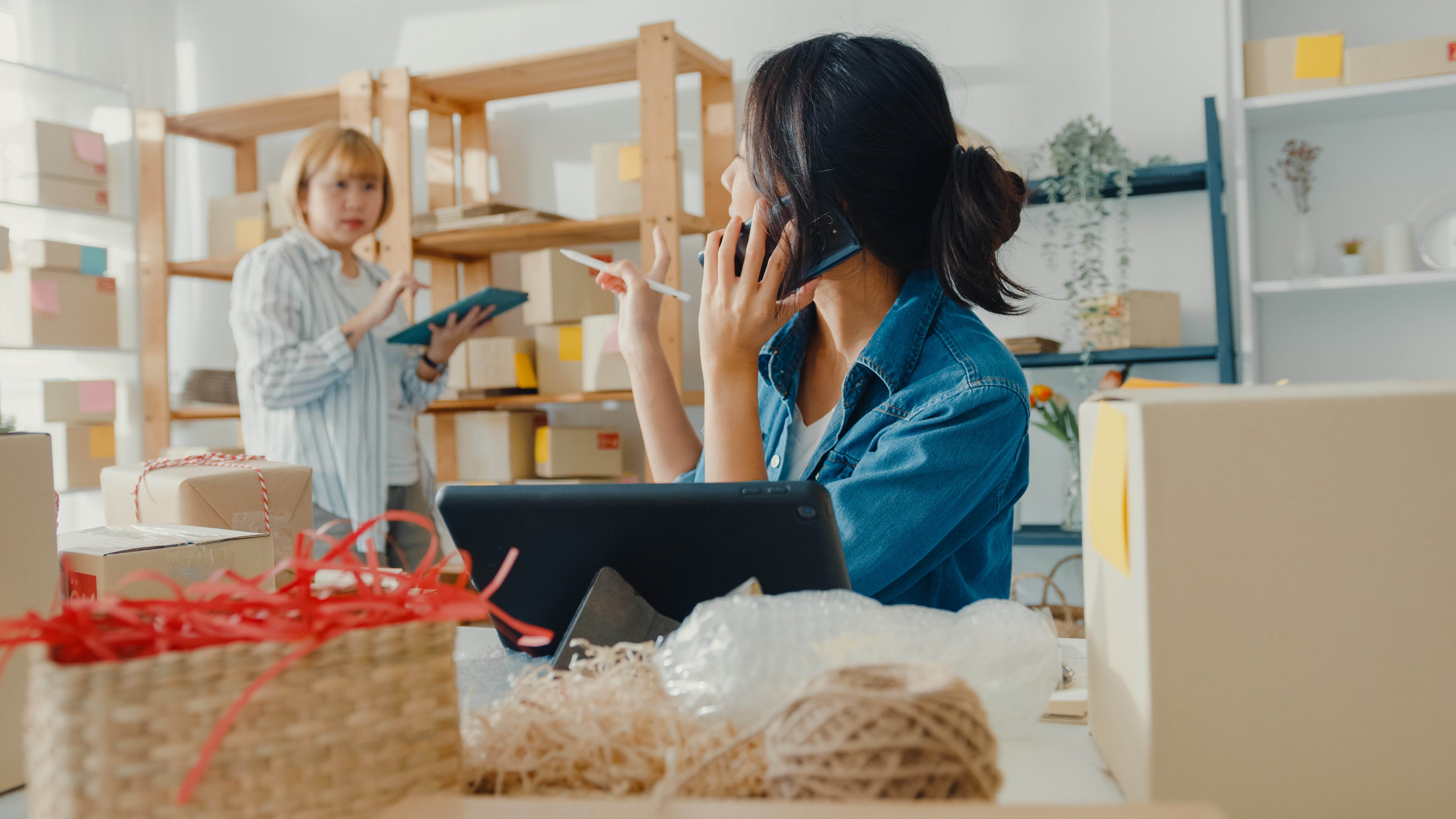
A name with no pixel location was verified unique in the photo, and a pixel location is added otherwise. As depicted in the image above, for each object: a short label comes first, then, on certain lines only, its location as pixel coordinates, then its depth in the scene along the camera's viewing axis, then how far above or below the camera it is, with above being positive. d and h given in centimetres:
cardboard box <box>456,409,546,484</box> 285 -9
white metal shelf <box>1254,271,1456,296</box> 228 +27
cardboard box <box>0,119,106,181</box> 282 +85
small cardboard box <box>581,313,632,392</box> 268 +16
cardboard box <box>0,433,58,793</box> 69 -9
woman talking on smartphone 101 +14
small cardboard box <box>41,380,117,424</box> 291 +9
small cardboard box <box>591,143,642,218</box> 272 +68
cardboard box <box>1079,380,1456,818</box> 47 -10
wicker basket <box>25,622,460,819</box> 39 -13
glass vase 251 -27
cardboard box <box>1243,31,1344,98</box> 236 +83
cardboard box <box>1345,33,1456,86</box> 226 +79
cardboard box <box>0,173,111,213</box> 284 +73
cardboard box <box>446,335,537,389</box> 283 +16
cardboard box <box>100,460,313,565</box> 100 -8
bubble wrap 49 -13
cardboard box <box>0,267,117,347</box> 280 +37
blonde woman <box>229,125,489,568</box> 227 +18
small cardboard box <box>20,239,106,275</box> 280 +53
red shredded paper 41 -9
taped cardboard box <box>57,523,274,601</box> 73 -10
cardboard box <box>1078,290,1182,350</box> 242 +20
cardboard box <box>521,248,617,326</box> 276 +37
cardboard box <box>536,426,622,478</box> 279 -11
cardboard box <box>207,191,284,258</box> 317 +67
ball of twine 40 -14
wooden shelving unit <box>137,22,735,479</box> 263 +85
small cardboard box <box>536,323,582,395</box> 279 +17
